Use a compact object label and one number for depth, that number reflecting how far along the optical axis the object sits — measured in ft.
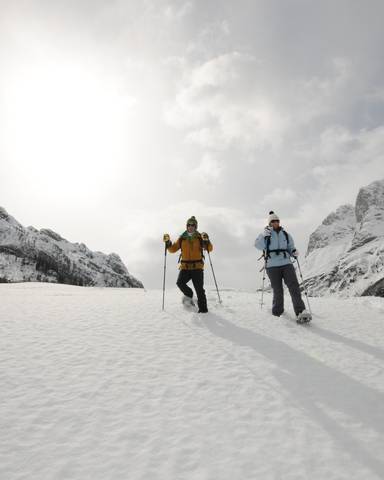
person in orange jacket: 33.45
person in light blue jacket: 31.27
